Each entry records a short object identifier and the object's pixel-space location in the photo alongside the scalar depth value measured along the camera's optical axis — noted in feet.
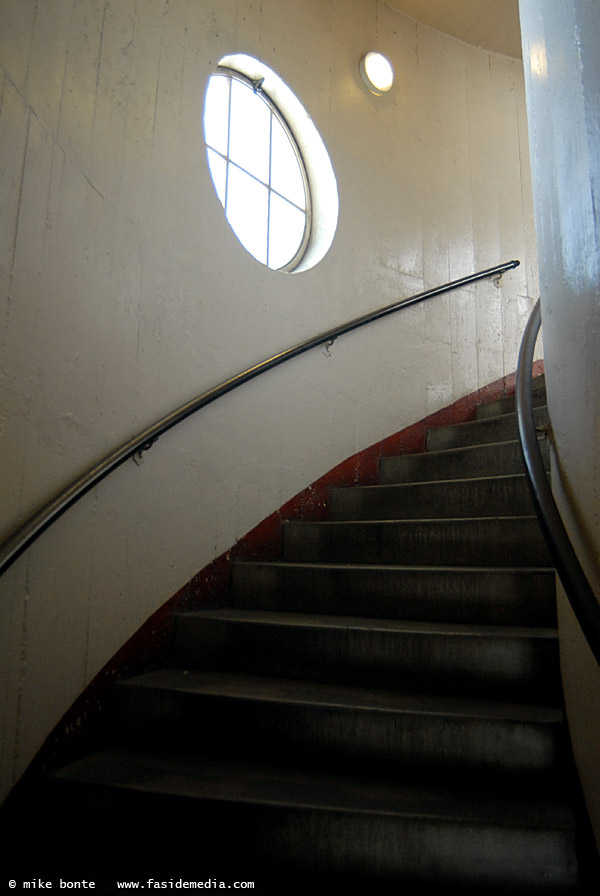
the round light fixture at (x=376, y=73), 11.27
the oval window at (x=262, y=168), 9.30
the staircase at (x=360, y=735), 4.06
